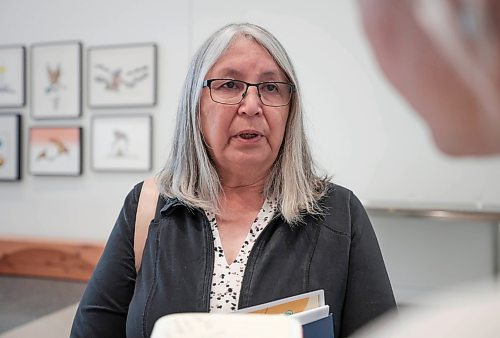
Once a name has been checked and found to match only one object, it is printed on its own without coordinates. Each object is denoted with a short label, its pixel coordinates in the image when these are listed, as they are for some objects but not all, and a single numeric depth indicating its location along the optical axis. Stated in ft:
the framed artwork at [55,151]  7.99
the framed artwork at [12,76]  8.25
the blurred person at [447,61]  0.84
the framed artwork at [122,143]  7.68
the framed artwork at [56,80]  8.00
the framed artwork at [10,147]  8.26
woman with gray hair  2.85
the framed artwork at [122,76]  7.66
